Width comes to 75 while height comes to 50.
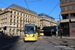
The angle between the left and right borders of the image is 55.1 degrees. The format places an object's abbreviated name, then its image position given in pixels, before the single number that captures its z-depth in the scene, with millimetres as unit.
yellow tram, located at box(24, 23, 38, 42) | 11797
